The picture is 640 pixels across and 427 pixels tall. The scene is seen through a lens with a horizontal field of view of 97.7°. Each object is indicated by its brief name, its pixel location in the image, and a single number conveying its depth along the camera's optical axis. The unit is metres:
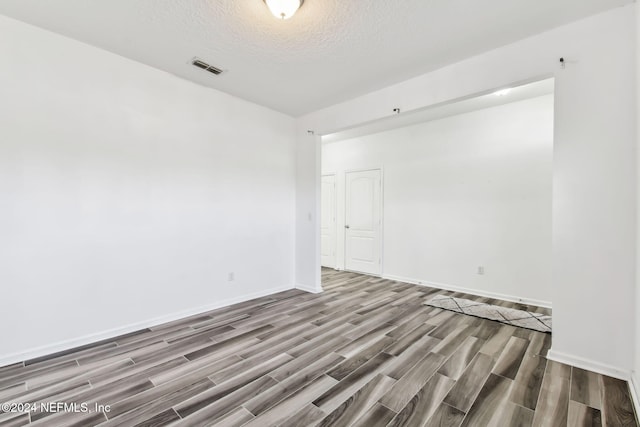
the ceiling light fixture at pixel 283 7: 1.97
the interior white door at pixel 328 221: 6.41
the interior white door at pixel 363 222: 5.61
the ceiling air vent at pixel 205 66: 2.96
